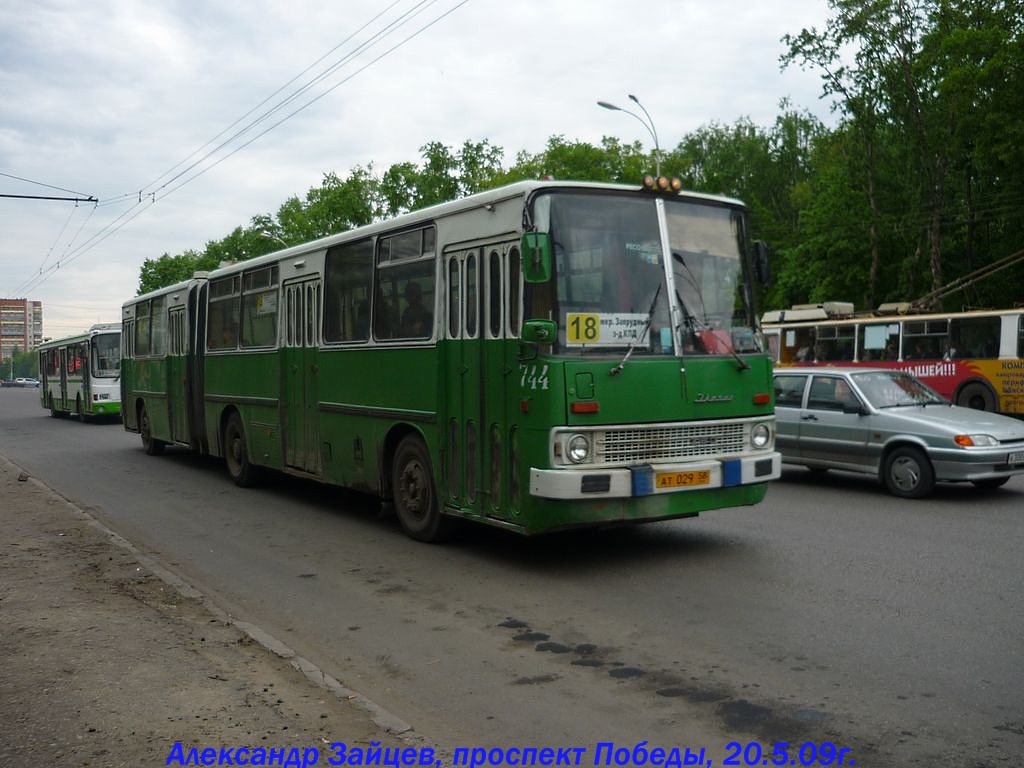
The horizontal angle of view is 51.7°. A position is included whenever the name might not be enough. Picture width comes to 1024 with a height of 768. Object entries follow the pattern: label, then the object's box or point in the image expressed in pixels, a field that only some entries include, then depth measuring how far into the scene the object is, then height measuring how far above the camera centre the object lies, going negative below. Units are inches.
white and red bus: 941.2 +12.7
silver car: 467.8 -34.4
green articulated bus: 309.0 -0.1
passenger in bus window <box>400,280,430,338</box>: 370.9 +16.4
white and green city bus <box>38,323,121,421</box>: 1282.0 -10.8
